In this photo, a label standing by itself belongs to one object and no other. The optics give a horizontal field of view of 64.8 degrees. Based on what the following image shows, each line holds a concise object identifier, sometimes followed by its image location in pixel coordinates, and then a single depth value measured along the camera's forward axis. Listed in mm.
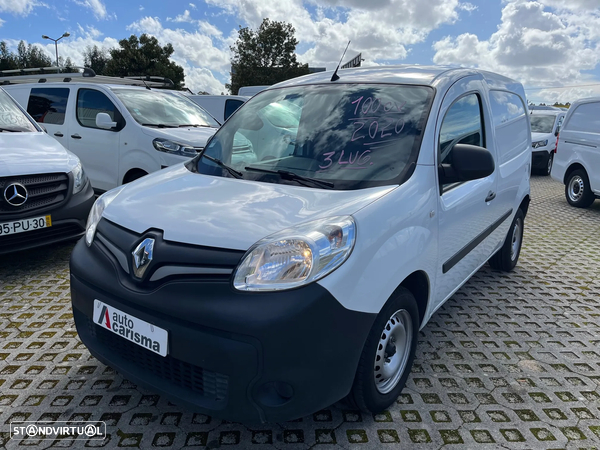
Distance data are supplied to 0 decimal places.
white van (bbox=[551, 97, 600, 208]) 8375
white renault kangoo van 1875
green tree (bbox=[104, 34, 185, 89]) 46781
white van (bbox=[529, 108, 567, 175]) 13305
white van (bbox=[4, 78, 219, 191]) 6086
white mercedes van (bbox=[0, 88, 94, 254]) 3963
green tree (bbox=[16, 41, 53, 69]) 66812
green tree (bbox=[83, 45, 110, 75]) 73250
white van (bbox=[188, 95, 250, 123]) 12562
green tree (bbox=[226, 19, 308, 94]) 40938
